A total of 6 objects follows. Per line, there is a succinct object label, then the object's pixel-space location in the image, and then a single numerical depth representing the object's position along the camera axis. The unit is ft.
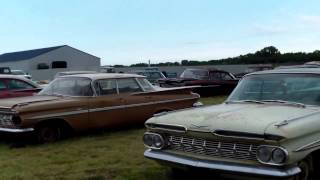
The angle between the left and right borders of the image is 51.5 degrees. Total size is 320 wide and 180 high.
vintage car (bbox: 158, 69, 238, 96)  44.17
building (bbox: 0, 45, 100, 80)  115.01
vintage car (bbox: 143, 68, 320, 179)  10.87
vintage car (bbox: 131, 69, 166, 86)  55.45
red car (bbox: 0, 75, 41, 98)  26.95
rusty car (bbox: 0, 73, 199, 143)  19.81
